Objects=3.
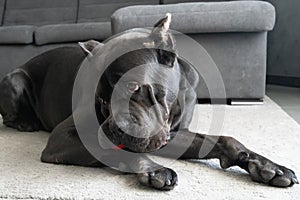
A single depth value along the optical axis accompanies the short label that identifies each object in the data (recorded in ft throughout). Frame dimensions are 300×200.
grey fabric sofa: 8.30
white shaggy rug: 3.95
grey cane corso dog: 3.94
